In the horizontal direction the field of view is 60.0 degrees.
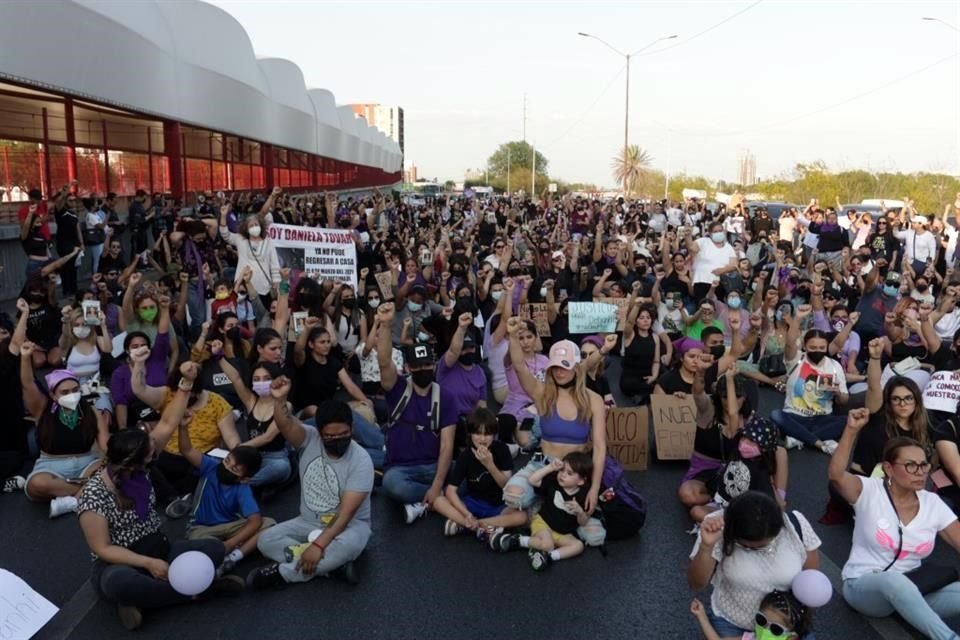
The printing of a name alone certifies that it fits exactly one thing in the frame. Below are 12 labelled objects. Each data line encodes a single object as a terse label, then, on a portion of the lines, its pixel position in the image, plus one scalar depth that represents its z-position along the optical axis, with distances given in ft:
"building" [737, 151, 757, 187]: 294.23
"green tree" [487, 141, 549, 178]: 447.42
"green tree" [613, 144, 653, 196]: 233.27
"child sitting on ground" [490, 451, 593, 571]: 17.66
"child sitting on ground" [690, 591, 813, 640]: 12.12
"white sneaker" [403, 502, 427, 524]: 20.03
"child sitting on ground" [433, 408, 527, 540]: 18.83
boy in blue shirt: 17.38
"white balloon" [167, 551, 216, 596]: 15.07
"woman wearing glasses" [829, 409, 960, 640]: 14.51
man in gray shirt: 16.62
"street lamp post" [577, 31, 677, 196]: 130.11
